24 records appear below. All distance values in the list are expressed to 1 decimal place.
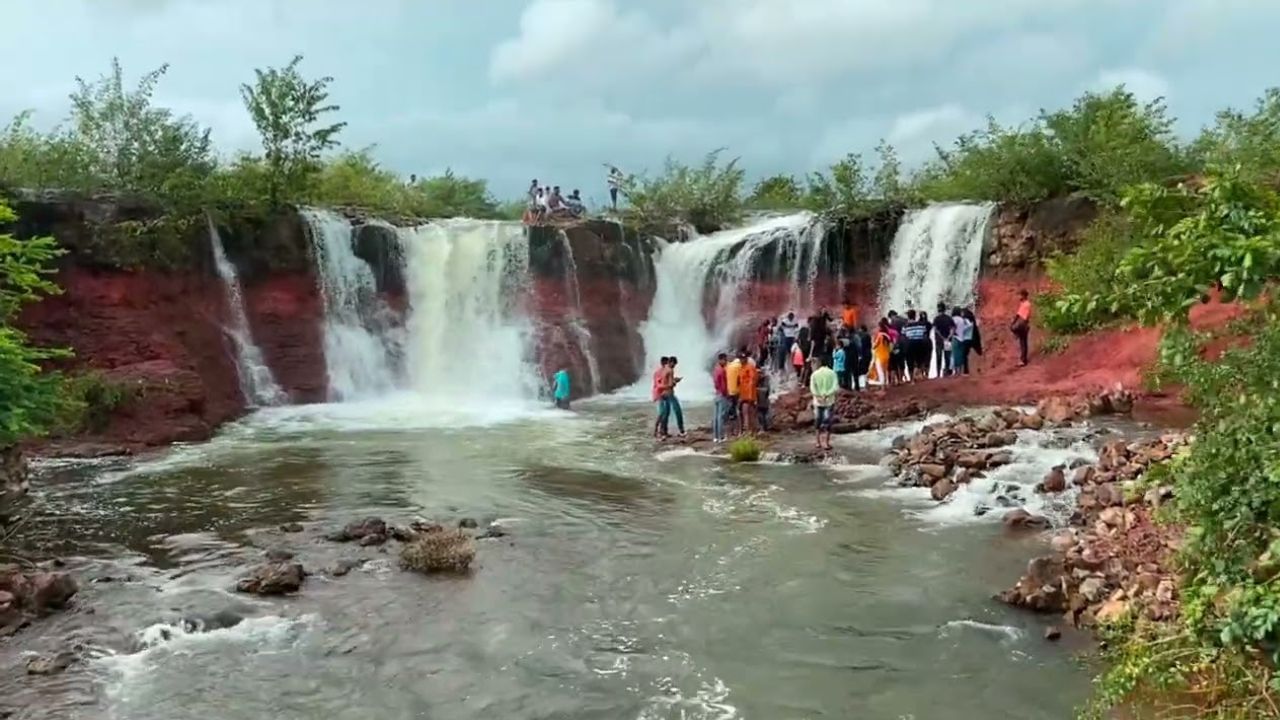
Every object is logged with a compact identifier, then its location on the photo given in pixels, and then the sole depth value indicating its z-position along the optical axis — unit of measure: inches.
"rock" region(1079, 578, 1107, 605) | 346.9
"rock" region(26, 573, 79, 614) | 367.8
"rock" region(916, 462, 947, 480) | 570.9
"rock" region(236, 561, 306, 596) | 392.5
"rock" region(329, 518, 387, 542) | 475.5
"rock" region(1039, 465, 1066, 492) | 515.2
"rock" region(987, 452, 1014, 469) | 569.3
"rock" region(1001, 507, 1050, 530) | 470.0
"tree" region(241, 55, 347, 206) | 1213.1
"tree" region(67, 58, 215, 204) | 1090.7
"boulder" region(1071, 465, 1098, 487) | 513.5
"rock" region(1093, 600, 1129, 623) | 323.9
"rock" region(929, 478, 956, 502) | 534.0
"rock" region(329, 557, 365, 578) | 418.3
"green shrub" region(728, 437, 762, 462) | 659.4
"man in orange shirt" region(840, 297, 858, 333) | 929.5
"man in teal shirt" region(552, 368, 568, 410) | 1010.1
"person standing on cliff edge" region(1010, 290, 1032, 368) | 914.1
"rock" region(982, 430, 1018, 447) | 614.9
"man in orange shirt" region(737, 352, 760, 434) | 738.2
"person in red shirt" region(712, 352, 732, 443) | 737.0
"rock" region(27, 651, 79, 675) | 313.3
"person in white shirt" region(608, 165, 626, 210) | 1449.3
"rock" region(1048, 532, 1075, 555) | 422.6
